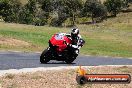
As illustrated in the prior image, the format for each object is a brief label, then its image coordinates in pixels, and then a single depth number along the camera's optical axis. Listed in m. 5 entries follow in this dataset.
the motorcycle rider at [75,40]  18.00
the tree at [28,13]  126.07
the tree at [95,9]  142.12
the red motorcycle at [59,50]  18.42
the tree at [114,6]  147.75
